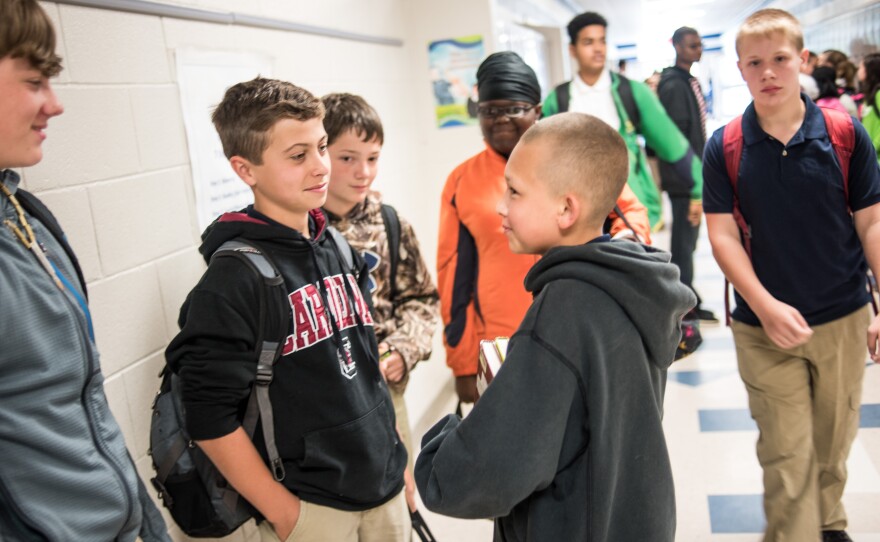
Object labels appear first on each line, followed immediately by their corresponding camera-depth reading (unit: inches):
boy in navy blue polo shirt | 79.7
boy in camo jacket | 77.4
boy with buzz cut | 43.5
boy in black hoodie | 55.1
